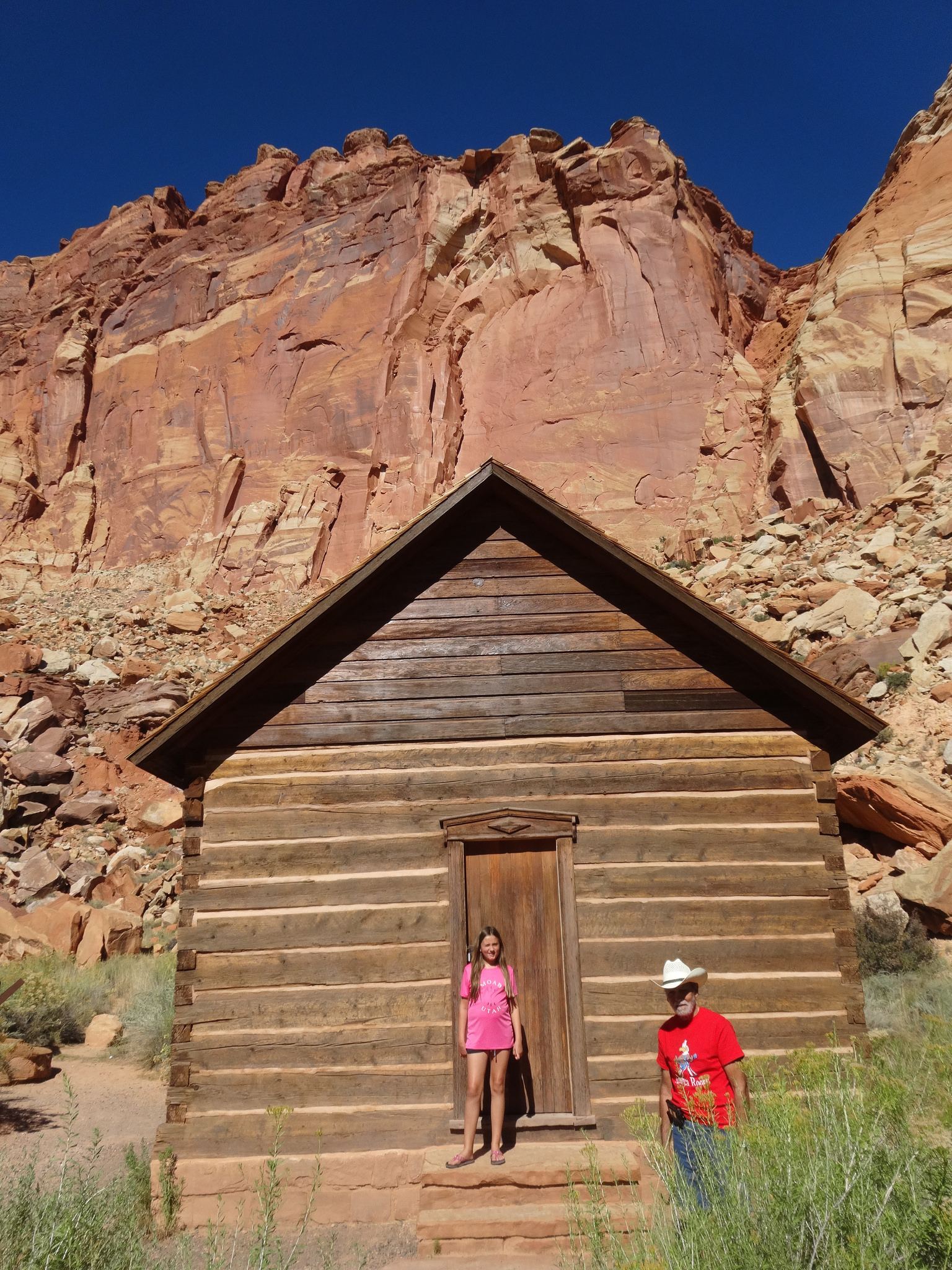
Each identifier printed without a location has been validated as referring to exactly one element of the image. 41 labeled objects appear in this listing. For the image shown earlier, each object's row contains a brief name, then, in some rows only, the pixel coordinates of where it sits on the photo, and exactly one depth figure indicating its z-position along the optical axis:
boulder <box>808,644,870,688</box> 17.28
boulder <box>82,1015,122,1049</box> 11.34
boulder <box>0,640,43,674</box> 24.73
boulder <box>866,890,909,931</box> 11.40
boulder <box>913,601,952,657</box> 17.53
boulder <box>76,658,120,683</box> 25.70
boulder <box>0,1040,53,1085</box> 9.63
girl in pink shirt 5.52
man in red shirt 4.29
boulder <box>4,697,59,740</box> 22.28
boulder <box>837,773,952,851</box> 12.73
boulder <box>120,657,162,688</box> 25.59
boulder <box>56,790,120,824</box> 19.86
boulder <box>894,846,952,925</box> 11.37
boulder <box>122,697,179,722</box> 23.50
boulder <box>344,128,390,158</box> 54.31
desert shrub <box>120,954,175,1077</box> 10.61
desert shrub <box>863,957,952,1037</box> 8.94
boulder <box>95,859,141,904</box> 17.20
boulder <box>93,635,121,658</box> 27.78
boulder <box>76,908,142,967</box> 14.07
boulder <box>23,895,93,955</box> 14.08
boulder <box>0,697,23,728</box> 22.75
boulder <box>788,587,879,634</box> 20.05
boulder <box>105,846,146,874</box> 18.42
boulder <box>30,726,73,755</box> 21.67
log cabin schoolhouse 6.04
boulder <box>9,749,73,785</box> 20.75
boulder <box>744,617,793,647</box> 20.81
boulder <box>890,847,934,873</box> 12.58
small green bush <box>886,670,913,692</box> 16.67
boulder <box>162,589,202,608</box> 33.75
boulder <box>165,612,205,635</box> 30.34
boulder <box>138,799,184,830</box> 19.95
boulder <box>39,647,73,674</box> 25.78
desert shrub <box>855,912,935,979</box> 10.79
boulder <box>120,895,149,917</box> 16.72
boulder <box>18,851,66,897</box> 17.11
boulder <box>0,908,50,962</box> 13.63
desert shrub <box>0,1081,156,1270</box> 3.60
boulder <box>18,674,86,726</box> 23.45
